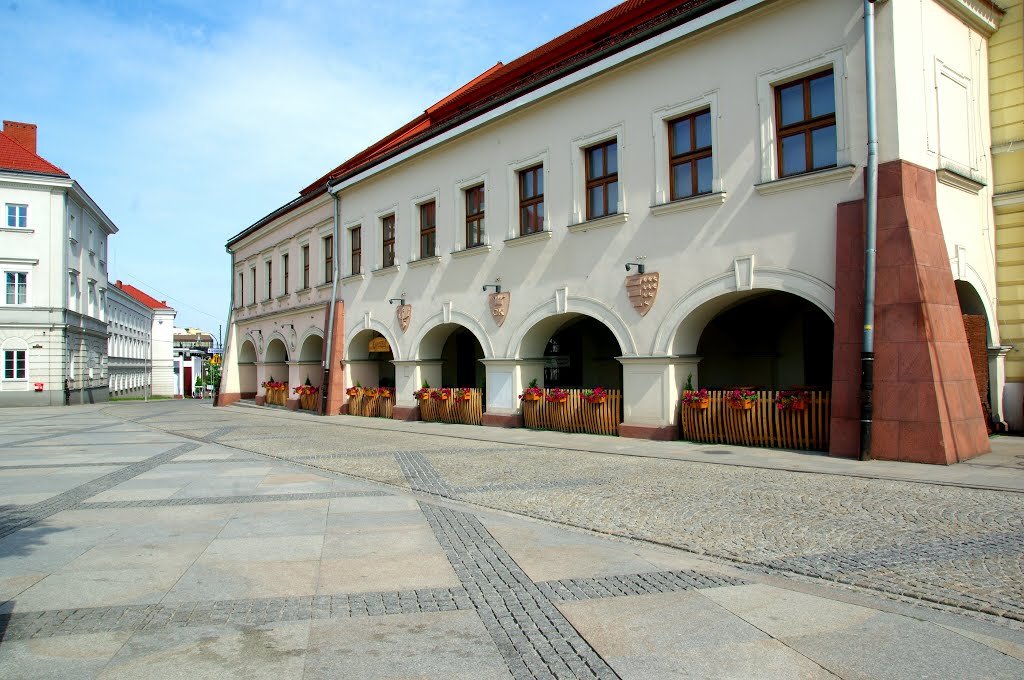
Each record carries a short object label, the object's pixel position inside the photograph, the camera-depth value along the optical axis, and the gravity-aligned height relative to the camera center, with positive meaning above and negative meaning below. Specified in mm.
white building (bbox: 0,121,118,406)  38781 +5359
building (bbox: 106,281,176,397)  57375 +3236
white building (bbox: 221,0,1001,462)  11180 +3144
